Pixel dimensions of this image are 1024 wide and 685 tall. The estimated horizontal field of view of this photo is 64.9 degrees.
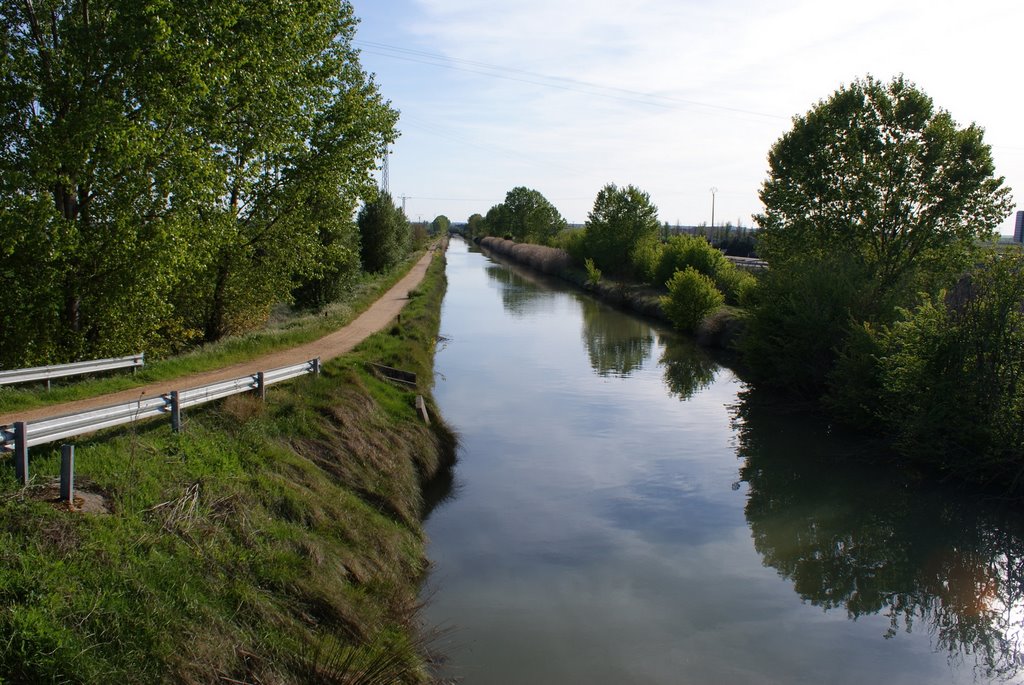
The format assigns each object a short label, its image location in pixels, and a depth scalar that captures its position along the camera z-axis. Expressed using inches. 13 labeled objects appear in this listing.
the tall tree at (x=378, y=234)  1850.4
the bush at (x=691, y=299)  1396.4
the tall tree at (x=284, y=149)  697.6
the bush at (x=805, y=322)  833.5
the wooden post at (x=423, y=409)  598.7
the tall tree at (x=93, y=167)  528.1
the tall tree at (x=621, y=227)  2240.4
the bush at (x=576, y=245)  2613.2
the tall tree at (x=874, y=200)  937.5
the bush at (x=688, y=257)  1683.1
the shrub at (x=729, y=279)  1512.1
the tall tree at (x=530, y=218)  4345.5
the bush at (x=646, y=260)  1935.0
